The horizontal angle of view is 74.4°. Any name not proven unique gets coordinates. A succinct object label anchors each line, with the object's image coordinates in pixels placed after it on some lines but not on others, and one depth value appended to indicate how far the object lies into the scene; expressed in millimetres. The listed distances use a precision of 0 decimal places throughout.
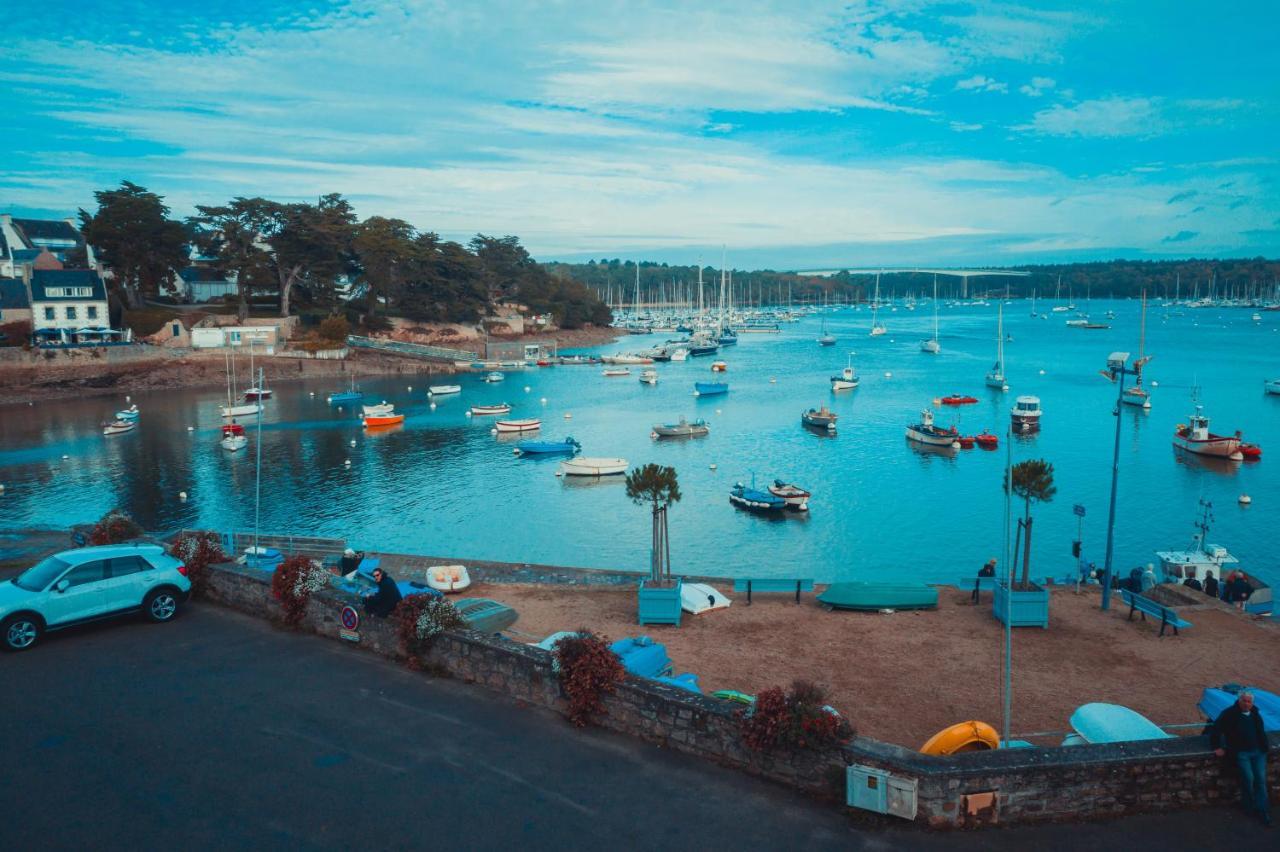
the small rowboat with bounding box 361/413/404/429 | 57281
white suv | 11531
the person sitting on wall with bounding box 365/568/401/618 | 11391
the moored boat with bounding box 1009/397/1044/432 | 55125
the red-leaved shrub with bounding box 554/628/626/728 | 9086
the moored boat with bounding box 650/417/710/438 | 54469
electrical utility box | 7191
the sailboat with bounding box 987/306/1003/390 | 75375
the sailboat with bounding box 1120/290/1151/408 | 62969
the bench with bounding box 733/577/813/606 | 18984
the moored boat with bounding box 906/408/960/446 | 49269
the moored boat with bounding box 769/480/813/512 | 35844
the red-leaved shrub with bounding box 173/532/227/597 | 13922
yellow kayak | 8734
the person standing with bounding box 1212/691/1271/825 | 7297
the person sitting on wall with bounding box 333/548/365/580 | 17641
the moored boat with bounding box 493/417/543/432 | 56344
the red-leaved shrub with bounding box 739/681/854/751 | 7672
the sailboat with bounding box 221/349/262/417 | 57925
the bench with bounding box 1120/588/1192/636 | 15305
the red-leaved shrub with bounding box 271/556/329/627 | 12289
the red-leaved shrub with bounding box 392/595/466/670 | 10656
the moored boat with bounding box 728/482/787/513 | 35375
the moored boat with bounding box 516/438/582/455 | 49562
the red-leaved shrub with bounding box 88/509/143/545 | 15766
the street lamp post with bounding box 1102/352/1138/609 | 17031
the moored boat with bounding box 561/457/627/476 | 43656
